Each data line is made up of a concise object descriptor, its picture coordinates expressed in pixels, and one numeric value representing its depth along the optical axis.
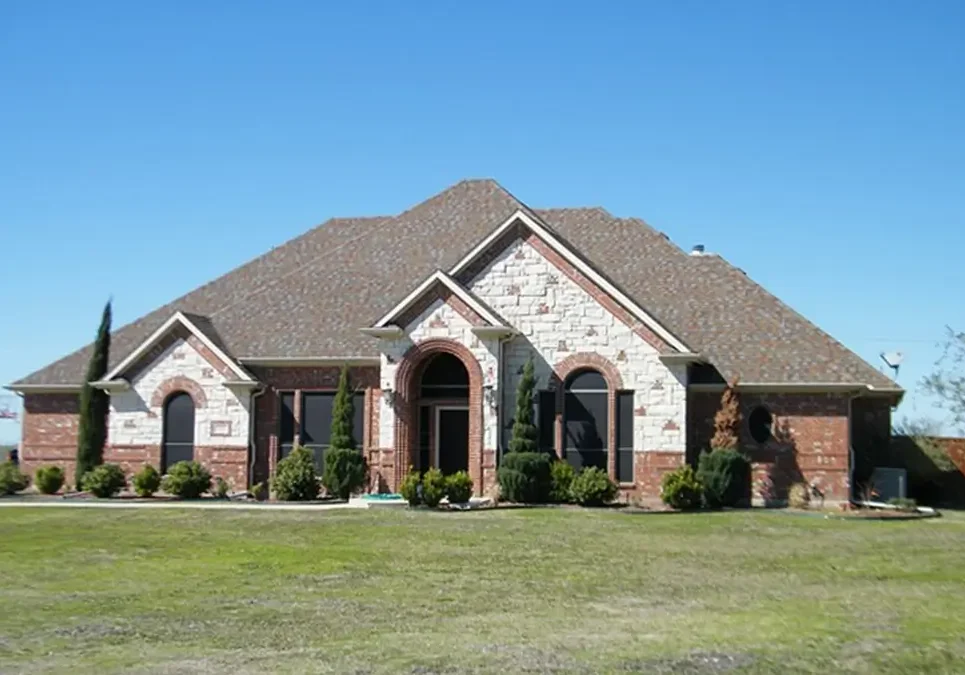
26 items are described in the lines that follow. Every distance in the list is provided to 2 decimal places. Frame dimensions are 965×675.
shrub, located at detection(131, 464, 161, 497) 34.09
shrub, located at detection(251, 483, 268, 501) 34.47
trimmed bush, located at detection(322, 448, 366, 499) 33.53
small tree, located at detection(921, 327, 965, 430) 39.97
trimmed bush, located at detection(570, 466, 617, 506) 31.61
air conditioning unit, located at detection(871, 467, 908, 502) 34.75
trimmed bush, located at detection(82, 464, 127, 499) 33.97
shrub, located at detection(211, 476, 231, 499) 34.47
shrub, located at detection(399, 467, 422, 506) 30.52
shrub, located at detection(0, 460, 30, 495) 35.81
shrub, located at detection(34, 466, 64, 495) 35.47
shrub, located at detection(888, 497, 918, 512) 32.62
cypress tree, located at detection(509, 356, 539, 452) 32.31
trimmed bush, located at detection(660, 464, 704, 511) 31.64
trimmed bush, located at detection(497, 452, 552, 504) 31.80
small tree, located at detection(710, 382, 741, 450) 33.06
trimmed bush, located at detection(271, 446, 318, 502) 33.41
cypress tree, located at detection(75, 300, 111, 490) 35.78
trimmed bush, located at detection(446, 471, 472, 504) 30.77
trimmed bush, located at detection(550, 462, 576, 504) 32.16
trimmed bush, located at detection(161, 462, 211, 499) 33.78
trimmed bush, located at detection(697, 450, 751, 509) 32.25
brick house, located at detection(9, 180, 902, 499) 33.25
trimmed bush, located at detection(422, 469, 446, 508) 30.28
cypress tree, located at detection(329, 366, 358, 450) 33.75
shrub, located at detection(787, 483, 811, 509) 33.03
